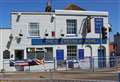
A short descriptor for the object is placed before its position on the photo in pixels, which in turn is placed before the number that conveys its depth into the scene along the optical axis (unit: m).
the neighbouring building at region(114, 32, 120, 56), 66.38
